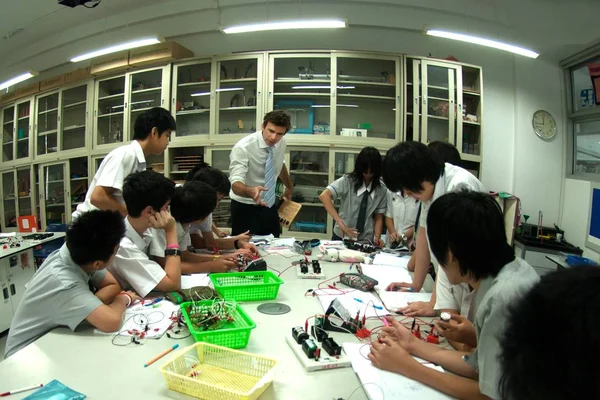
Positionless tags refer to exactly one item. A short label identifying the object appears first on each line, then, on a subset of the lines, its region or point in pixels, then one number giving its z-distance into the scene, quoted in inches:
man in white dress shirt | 101.7
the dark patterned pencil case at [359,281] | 62.1
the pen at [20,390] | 31.9
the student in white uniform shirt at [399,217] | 100.5
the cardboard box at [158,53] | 161.3
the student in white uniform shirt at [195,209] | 68.9
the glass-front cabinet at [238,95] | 157.1
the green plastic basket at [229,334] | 40.6
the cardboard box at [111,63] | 171.8
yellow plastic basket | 32.6
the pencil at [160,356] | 38.1
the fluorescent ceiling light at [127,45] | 138.3
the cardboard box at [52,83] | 194.0
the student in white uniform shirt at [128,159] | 71.8
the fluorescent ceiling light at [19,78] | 182.1
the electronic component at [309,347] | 38.9
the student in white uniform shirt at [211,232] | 85.3
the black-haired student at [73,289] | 44.3
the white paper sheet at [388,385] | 33.4
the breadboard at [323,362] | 37.7
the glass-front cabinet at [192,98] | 165.3
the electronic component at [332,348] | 39.8
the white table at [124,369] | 33.9
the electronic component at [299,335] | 42.3
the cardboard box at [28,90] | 207.9
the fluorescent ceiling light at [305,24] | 120.8
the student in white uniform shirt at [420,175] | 56.3
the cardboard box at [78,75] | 184.2
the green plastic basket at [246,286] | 55.4
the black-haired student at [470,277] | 31.6
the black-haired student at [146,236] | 55.9
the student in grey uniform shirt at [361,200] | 99.1
